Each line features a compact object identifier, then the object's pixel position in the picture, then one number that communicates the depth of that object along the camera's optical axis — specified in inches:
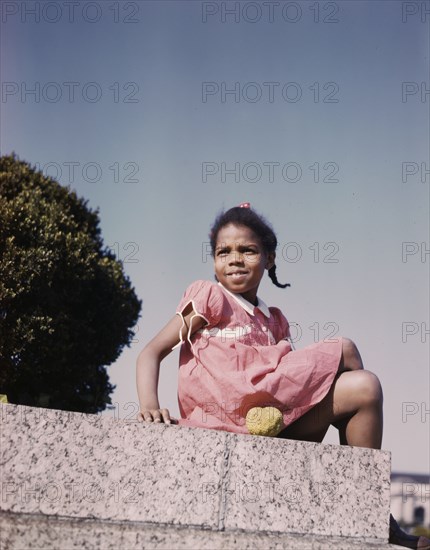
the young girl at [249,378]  135.0
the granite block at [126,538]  105.1
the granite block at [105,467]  109.7
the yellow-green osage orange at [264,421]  131.0
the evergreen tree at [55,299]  225.5
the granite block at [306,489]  119.0
